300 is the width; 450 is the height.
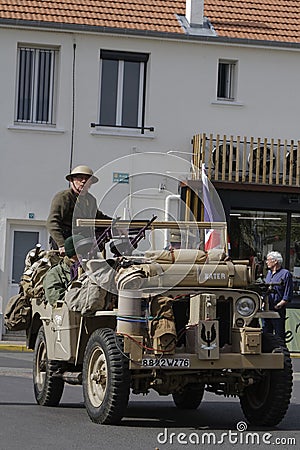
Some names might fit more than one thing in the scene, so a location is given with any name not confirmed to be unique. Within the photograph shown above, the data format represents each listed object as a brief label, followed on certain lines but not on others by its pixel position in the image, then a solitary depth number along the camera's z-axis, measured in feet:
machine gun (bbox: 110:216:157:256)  36.06
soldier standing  38.34
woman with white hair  61.87
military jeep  32.50
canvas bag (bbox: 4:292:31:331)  41.42
